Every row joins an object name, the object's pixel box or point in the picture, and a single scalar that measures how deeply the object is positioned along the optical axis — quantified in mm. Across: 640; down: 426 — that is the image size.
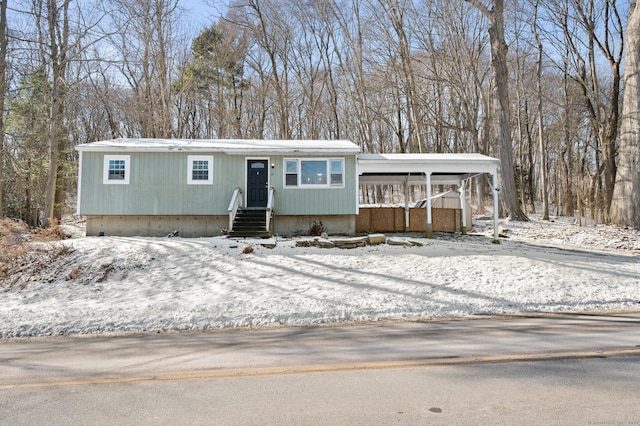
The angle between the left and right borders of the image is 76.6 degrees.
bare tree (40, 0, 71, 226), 16562
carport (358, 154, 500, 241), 14383
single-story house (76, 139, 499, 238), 14070
